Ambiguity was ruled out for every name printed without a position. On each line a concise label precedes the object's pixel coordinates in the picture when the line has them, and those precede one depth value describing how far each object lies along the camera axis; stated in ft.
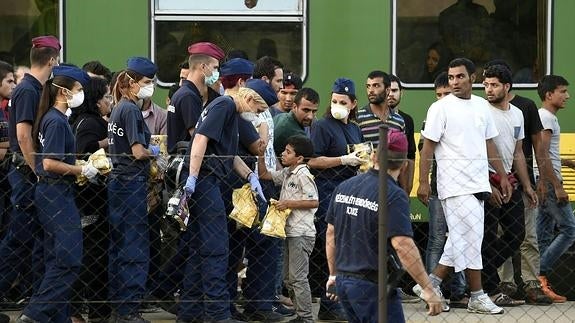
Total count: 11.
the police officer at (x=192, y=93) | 64.95
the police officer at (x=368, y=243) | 49.88
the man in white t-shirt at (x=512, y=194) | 72.08
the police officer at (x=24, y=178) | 61.98
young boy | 65.63
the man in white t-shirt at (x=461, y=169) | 68.28
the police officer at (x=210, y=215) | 61.93
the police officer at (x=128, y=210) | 62.95
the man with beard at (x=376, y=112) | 72.33
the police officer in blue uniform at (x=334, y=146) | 68.49
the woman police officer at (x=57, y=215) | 60.13
